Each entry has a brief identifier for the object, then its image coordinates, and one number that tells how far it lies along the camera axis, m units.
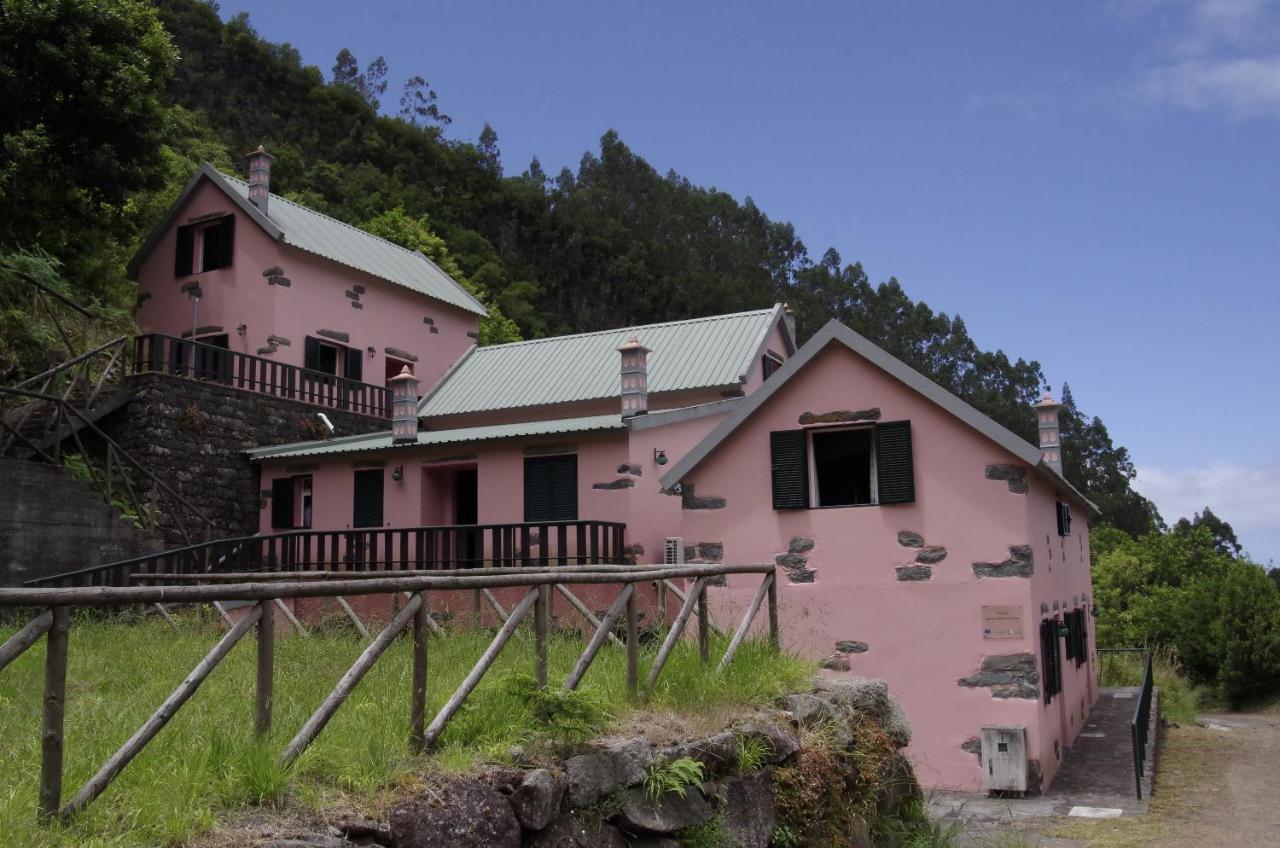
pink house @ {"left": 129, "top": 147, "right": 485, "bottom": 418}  25.03
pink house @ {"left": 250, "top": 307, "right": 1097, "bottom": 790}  14.63
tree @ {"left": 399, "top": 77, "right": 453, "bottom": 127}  65.56
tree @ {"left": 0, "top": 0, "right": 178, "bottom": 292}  20.23
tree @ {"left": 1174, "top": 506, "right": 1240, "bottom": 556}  62.84
